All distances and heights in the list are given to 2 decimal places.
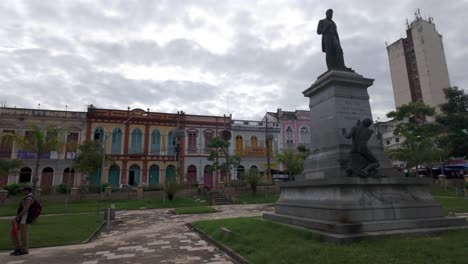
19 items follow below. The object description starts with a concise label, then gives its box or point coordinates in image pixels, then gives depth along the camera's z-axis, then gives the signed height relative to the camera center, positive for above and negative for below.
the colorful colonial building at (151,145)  34.34 +5.14
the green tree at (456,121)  17.41 +3.76
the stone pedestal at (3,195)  23.08 -0.25
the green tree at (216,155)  30.64 +3.18
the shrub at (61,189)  25.97 +0.10
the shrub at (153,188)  28.48 -0.07
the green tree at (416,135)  28.64 +4.37
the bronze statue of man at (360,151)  7.36 +0.76
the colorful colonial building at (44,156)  31.50 +4.27
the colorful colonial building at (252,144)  38.69 +5.33
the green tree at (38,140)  15.57 +2.73
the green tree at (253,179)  28.71 +0.51
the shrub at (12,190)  24.30 +0.14
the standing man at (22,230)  7.77 -1.02
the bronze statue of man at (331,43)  9.63 +4.66
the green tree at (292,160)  32.31 +2.53
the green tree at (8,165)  24.51 +2.21
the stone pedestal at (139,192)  27.39 -0.40
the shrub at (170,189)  26.02 -0.19
